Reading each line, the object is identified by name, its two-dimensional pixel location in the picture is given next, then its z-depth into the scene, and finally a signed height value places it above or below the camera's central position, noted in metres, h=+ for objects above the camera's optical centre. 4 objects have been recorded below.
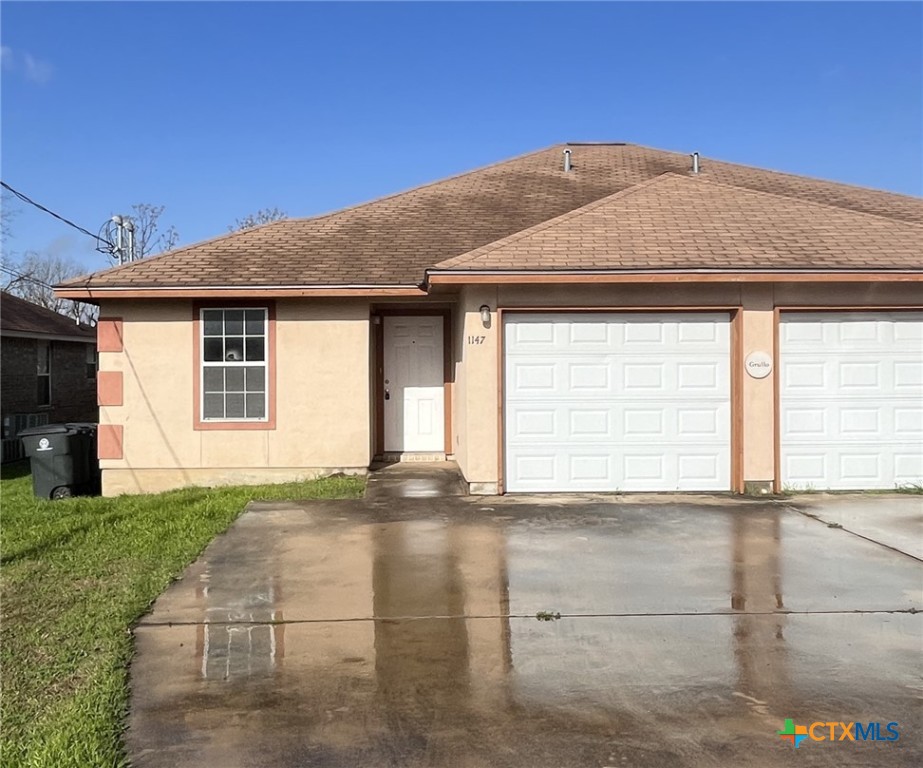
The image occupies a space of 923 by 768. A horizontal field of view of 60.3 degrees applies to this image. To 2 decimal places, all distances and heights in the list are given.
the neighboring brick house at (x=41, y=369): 17.92 +0.43
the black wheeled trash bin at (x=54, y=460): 11.38 -1.07
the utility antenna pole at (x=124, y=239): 22.90 +4.32
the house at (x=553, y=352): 10.13 +0.43
